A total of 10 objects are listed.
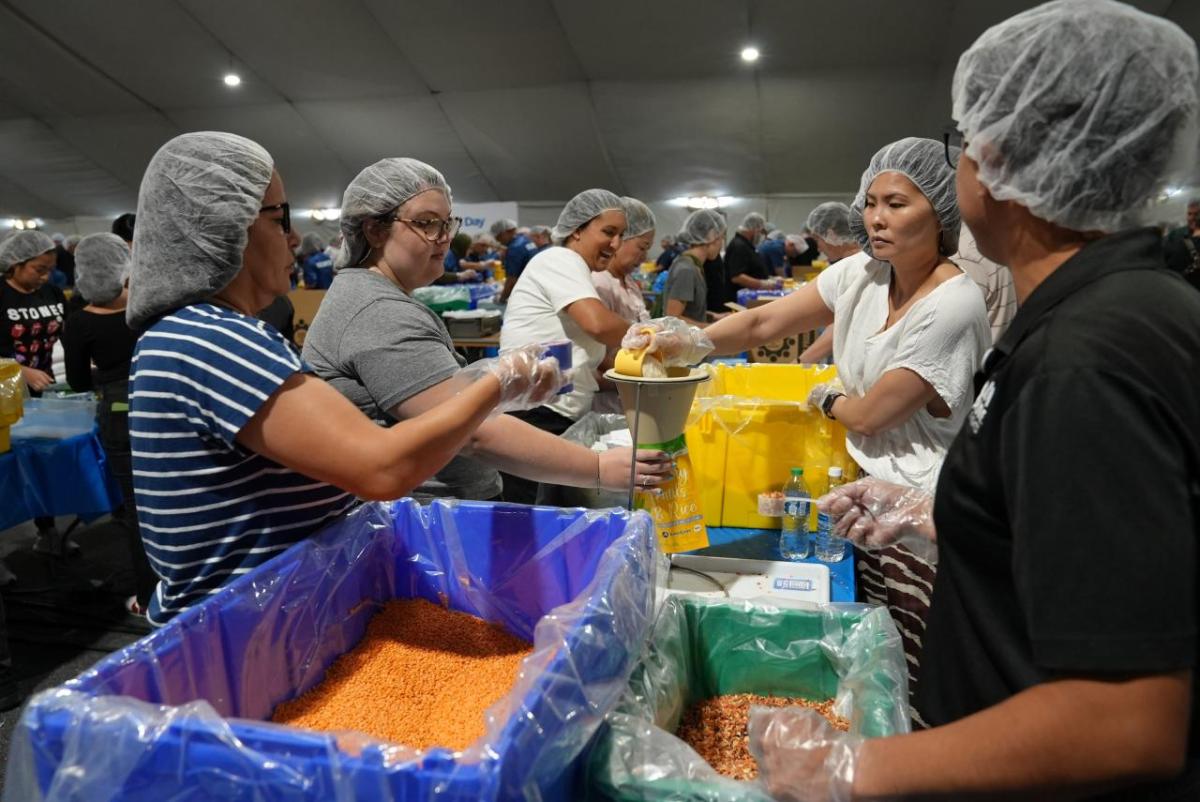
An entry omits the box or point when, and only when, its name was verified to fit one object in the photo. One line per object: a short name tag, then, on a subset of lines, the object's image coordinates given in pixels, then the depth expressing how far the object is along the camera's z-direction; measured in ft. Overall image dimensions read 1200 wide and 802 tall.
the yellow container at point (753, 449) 6.98
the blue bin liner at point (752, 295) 23.22
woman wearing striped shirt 3.80
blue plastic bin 2.62
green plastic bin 3.09
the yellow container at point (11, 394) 10.67
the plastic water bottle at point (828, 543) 6.55
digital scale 5.94
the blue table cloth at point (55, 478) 11.91
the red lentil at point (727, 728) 3.84
